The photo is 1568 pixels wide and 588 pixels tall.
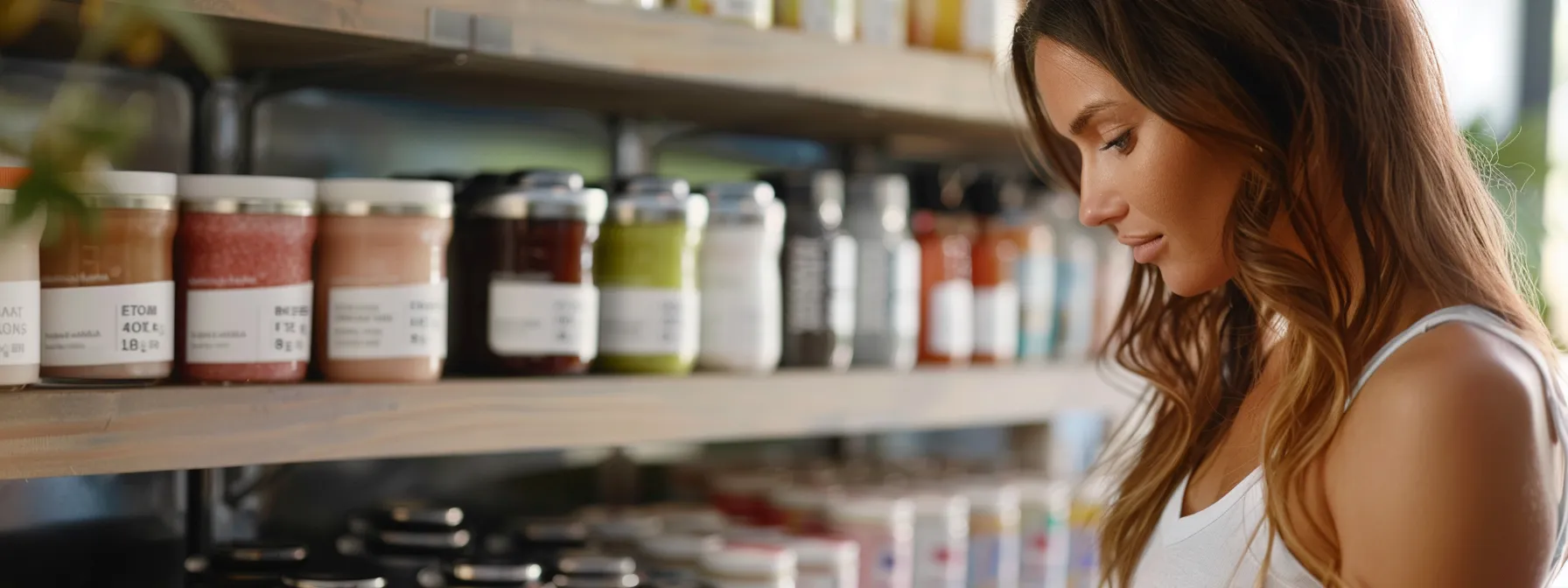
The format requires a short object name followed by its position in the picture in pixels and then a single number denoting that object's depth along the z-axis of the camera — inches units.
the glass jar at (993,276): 62.2
